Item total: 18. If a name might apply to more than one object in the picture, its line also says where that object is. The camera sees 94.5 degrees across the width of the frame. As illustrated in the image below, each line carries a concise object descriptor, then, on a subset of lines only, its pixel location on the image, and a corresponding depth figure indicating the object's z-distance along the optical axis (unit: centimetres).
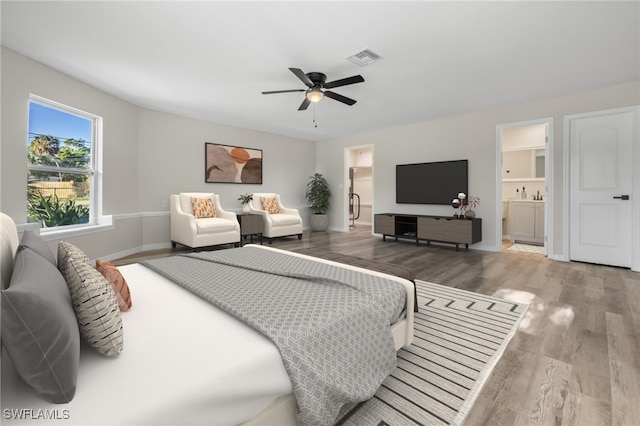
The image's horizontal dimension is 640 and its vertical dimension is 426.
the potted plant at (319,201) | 734
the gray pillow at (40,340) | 67
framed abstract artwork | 577
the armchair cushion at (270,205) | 611
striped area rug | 131
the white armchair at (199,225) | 458
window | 332
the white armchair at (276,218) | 566
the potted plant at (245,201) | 588
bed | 72
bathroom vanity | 557
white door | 381
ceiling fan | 314
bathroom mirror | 604
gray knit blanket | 101
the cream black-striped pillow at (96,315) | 90
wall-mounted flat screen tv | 533
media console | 487
